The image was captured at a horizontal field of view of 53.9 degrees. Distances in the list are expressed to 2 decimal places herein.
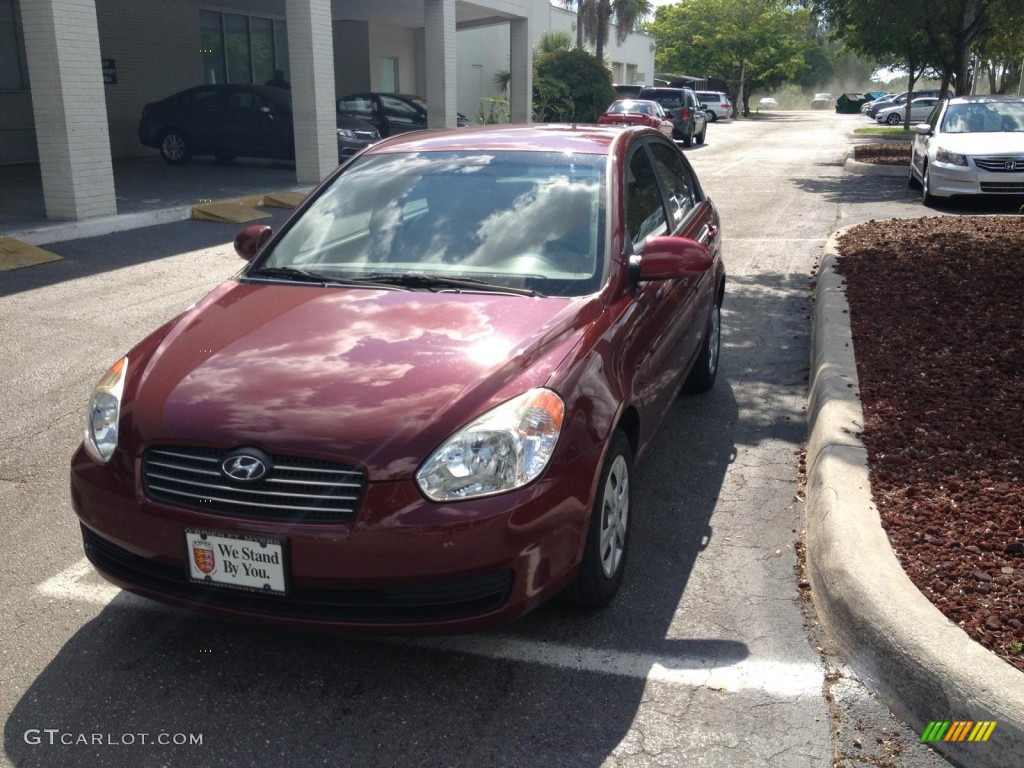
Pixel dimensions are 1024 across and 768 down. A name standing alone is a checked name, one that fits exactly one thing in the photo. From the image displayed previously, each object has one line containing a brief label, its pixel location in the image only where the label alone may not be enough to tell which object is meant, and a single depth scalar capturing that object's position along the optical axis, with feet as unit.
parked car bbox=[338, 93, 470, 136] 71.41
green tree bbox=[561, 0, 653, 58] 151.74
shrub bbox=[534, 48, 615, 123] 106.11
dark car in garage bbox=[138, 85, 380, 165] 62.28
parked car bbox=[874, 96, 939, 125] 165.68
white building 39.09
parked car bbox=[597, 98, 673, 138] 77.30
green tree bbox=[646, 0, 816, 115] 212.84
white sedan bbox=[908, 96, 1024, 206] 44.45
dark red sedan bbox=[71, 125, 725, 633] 9.95
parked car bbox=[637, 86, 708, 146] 96.58
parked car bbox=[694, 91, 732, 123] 164.04
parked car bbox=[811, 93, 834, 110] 281.54
